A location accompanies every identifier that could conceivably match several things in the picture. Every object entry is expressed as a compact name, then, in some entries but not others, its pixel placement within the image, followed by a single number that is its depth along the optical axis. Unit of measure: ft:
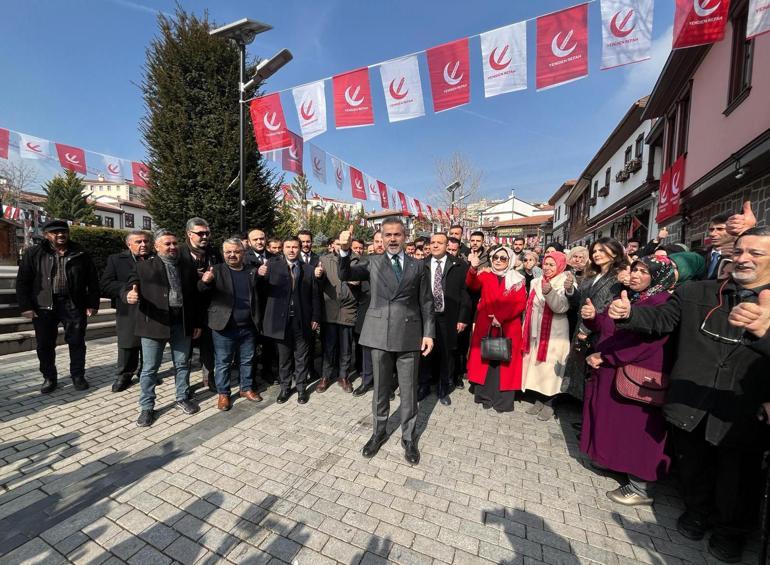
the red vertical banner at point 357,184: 41.29
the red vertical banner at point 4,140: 32.12
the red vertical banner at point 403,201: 53.43
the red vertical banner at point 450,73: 19.17
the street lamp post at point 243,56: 18.43
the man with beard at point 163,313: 11.98
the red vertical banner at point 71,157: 36.47
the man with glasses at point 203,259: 13.44
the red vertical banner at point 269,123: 23.20
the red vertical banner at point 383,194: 46.93
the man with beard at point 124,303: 13.51
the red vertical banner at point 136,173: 39.19
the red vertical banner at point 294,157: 28.50
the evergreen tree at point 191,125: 25.40
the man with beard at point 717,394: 6.32
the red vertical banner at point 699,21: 13.68
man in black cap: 13.64
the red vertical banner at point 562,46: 16.52
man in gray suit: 10.07
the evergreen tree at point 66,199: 109.91
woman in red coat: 13.44
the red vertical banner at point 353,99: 21.29
